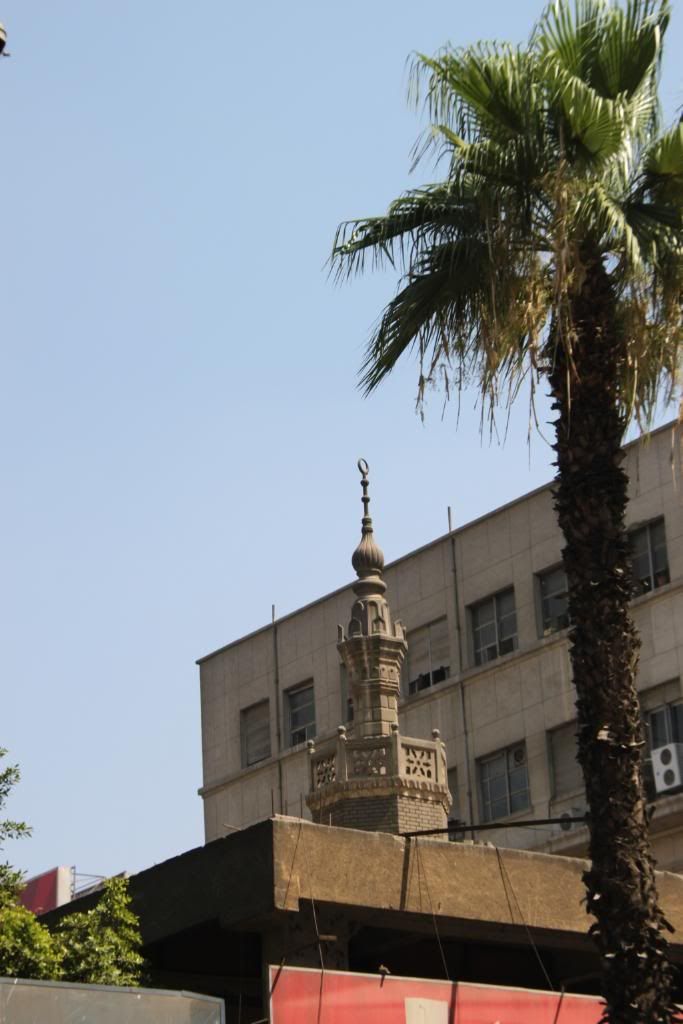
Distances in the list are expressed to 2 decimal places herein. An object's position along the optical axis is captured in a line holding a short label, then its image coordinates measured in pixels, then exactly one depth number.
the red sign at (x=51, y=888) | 59.97
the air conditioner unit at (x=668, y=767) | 45.28
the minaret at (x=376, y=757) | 41.56
